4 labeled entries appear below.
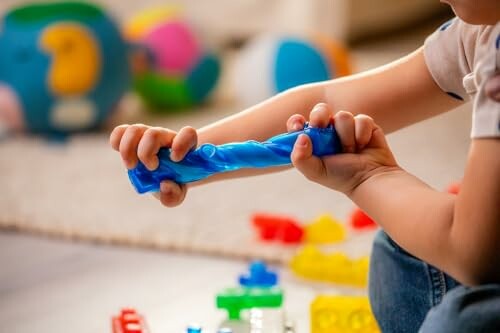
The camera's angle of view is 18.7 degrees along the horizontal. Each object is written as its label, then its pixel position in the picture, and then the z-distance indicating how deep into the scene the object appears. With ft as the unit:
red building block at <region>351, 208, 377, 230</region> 4.71
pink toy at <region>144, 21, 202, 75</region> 6.53
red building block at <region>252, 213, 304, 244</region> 4.67
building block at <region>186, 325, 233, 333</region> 3.53
